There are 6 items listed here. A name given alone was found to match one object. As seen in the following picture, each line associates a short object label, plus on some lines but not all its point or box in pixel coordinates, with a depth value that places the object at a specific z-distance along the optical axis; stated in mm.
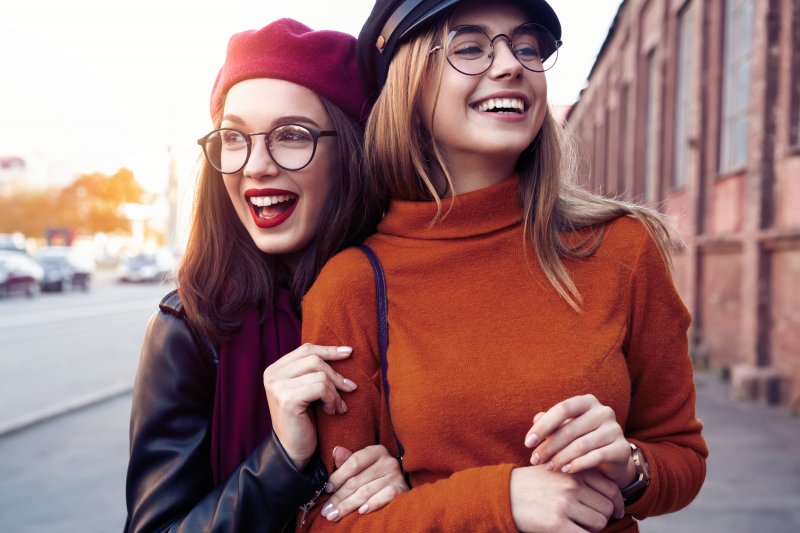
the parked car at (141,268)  37375
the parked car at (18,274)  23828
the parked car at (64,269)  27875
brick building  8367
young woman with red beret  1792
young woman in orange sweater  1642
